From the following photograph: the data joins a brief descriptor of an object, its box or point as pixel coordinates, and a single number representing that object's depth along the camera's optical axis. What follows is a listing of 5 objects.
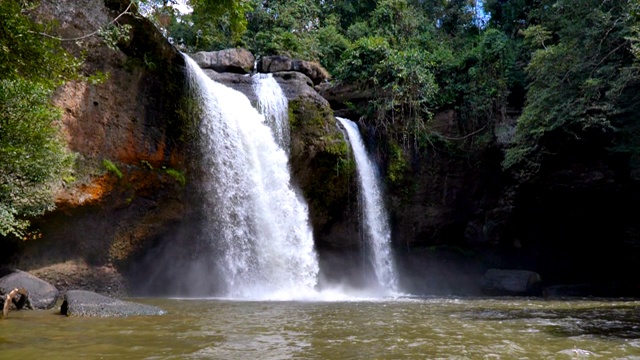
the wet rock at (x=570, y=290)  17.91
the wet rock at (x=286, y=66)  18.75
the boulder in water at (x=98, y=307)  7.31
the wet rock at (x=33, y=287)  8.49
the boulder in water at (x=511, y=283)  17.62
